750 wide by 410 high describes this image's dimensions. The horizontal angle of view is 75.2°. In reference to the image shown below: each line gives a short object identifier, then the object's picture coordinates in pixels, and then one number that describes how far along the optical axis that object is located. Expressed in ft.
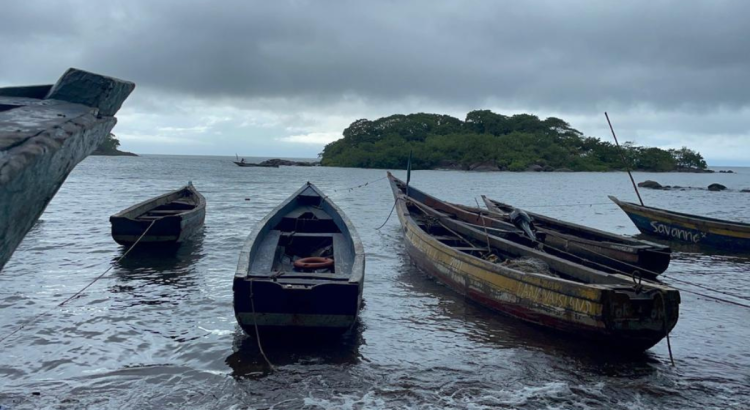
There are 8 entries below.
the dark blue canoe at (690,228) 49.42
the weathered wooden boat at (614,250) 32.24
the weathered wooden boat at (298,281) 20.51
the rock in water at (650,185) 175.06
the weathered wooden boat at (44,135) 6.73
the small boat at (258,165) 322.88
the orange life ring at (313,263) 26.50
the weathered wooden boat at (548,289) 20.88
